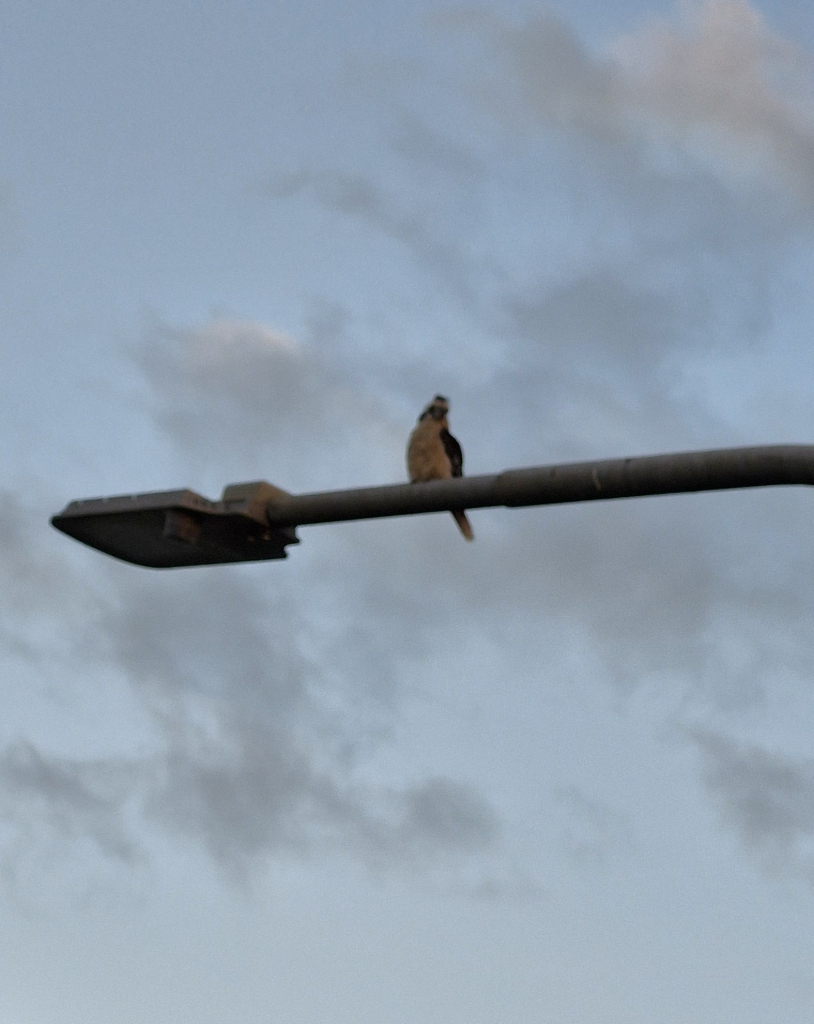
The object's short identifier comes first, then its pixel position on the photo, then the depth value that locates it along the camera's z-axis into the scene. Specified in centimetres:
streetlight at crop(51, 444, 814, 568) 1563
